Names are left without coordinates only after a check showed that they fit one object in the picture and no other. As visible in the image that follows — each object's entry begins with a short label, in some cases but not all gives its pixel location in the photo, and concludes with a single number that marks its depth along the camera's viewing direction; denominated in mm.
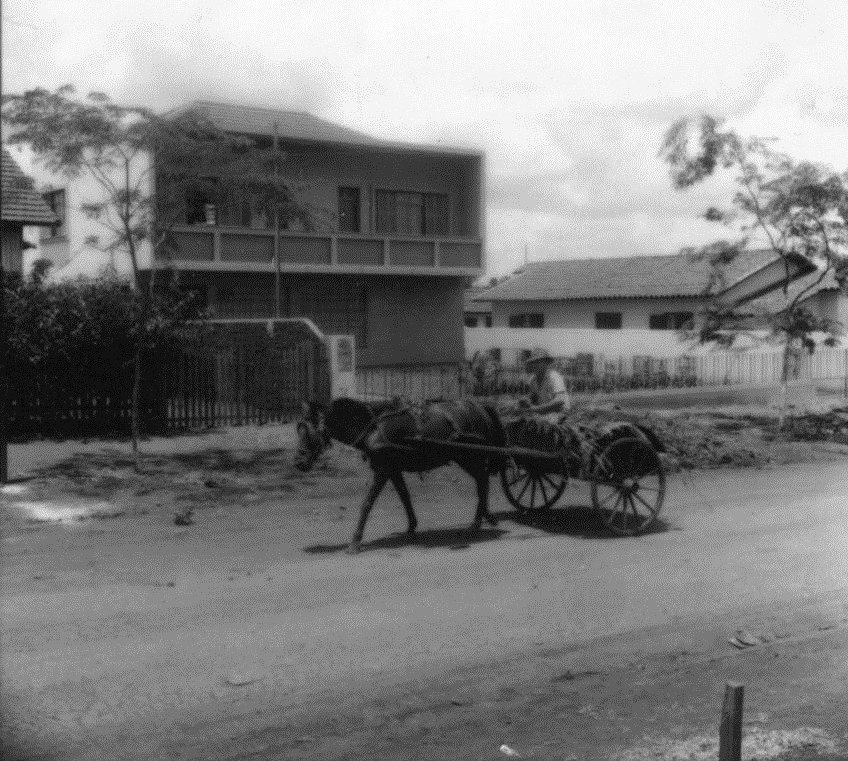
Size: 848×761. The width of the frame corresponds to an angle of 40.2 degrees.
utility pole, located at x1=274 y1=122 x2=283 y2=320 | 27281
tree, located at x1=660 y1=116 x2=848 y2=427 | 19766
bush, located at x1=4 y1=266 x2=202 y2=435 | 17875
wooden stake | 4250
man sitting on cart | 11781
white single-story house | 41406
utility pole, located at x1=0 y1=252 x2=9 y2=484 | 13680
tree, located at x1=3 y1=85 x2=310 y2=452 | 14500
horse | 10375
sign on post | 21141
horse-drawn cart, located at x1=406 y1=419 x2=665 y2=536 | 11172
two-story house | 28844
